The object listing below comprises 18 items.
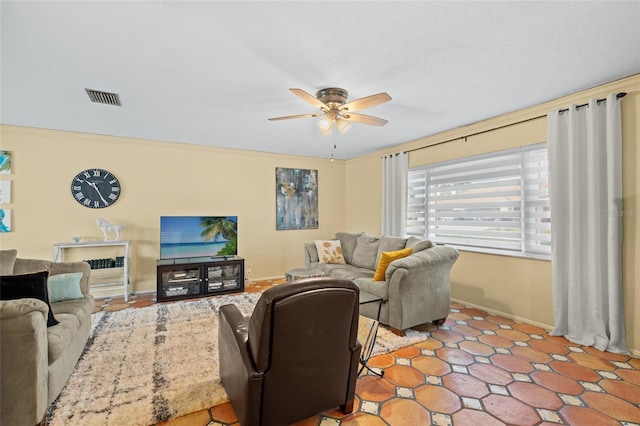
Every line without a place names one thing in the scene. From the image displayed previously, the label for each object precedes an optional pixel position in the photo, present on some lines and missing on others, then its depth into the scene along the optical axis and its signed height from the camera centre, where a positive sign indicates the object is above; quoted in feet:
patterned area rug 6.11 -4.02
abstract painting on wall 18.72 +1.21
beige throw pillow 15.42 -1.89
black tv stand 13.85 -3.01
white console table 12.62 -1.65
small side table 7.27 -3.04
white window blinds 11.04 +0.59
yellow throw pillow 11.09 -1.65
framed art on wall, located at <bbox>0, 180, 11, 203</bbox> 12.58 +1.19
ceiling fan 7.97 +3.23
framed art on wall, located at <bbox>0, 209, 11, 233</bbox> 12.60 -0.07
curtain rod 8.80 +3.65
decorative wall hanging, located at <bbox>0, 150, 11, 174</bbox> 12.61 +2.46
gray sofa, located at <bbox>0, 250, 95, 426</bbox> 4.98 -2.67
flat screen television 14.90 -1.01
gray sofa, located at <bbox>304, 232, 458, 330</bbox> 9.77 -2.54
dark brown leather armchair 4.78 -2.44
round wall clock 13.80 +1.44
